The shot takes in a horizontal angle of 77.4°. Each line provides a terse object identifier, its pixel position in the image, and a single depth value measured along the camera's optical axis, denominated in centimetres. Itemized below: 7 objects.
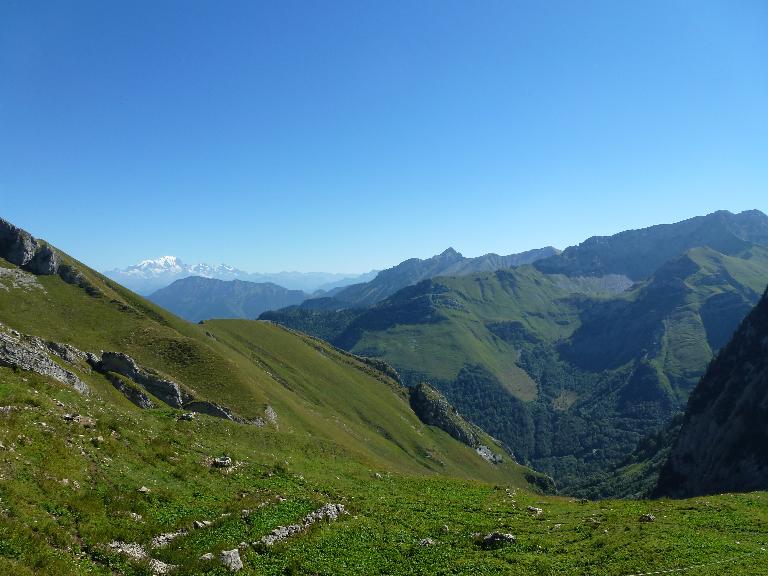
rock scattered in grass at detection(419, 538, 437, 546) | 2800
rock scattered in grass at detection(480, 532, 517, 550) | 2808
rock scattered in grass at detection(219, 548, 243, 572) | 2255
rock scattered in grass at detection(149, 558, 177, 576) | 2138
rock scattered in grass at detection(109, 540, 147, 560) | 2189
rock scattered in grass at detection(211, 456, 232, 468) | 3644
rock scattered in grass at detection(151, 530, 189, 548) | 2347
